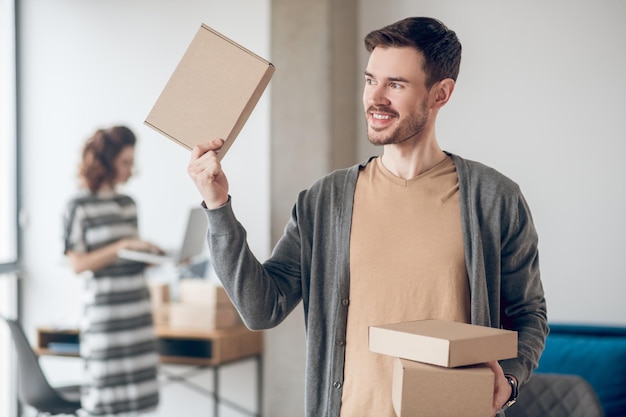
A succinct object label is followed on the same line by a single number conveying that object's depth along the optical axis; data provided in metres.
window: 4.78
